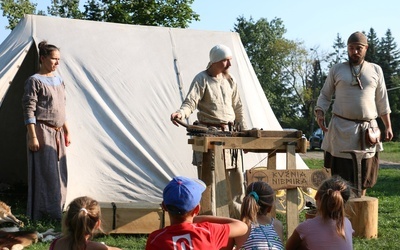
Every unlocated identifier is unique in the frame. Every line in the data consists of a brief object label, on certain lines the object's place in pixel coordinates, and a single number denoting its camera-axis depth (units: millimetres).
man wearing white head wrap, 5086
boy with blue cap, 2861
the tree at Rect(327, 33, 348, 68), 55281
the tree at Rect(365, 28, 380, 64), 39531
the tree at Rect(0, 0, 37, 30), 33125
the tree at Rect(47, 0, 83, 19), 35062
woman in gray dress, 5734
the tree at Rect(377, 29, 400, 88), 40156
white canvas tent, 6582
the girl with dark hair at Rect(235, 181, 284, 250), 3254
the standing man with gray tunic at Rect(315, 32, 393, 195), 5445
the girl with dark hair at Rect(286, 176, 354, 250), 3451
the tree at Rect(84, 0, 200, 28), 24500
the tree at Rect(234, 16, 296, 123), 53250
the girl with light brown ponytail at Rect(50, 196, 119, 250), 2914
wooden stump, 5098
